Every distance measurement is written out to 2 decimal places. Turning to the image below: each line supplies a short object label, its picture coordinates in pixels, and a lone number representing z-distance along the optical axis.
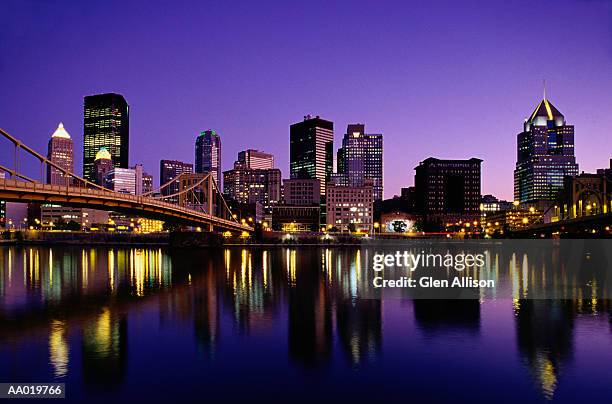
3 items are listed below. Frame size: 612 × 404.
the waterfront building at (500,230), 169.81
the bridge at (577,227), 86.69
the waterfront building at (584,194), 136.88
